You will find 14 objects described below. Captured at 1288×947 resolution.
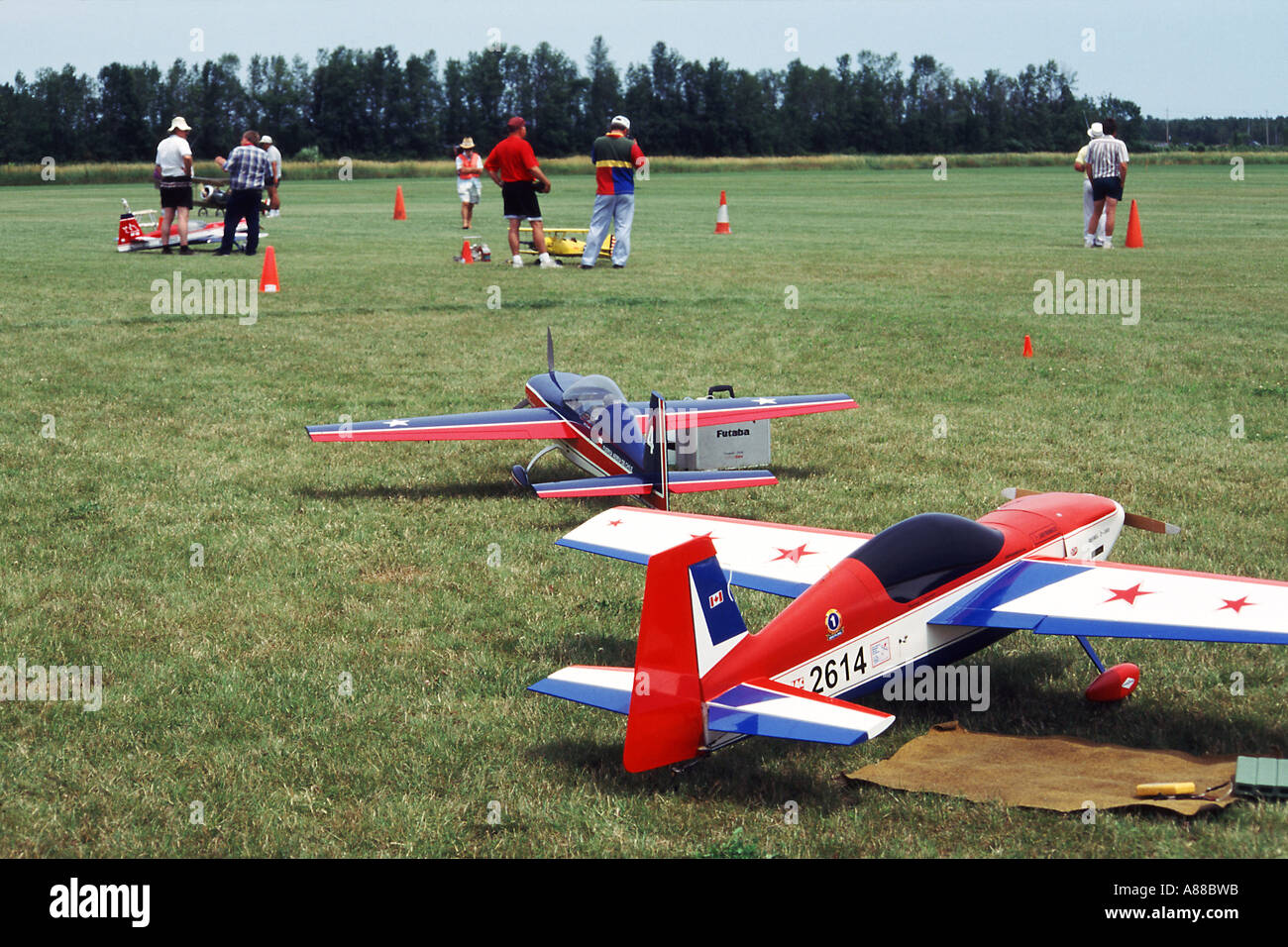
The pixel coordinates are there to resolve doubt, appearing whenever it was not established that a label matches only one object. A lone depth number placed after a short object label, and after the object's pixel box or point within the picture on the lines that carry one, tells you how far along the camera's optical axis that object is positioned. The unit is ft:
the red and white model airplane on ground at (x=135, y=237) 81.46
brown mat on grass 15.90
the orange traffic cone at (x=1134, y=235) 84.33
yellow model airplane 78.95
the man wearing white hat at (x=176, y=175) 74.08
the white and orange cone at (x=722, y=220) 97.65
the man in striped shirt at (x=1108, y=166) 77.61
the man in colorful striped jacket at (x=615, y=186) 69.41
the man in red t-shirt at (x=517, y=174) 69.82
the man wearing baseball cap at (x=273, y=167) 109.19
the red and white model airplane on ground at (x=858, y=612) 15.69
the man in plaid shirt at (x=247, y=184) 74.28
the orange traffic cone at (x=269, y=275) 64.80
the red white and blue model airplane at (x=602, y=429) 28.30
